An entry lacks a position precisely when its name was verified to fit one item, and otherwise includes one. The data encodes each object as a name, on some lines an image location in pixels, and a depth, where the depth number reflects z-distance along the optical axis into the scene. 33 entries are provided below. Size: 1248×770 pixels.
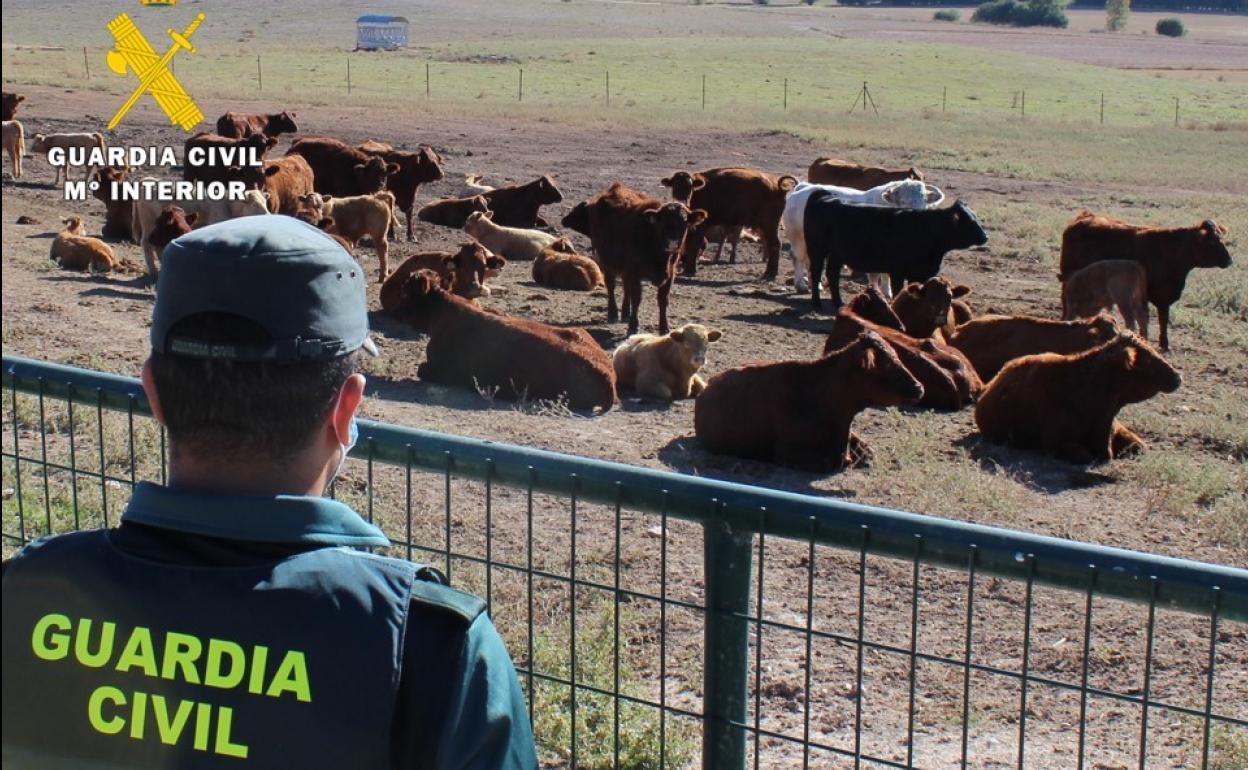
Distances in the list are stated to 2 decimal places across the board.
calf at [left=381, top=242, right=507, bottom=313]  17.39
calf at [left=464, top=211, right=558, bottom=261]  22.80
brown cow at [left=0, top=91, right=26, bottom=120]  33.22
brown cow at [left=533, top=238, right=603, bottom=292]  20.31
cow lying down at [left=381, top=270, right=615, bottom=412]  13.55
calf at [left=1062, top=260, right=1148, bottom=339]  18.33
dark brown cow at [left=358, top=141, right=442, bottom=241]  26.09
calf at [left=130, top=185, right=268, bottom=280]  19.14
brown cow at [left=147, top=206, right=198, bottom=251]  17.80
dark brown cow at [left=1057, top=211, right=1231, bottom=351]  18.72
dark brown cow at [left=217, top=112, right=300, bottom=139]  32.75
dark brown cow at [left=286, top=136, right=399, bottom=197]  26.62
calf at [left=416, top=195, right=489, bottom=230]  26.16
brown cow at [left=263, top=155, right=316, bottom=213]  22.48
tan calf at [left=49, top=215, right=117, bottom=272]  18.83
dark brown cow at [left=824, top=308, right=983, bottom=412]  13.85
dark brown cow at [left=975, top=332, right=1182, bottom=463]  12.41
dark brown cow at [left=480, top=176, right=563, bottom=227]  25.95
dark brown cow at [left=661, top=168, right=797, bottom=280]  23.05
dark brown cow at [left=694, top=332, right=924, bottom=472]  11.80
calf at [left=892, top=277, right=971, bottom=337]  16.33
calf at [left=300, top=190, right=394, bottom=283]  20.59
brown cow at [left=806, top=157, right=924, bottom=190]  28.00
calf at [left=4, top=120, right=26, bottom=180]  28.50
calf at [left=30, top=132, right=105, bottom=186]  28.83
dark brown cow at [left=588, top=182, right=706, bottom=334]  17.72
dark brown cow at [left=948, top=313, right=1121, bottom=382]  14.74
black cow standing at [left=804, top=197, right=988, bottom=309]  20.19
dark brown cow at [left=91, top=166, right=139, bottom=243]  21.61
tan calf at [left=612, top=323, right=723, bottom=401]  14.15
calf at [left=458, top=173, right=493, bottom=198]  28.83
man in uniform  2.18
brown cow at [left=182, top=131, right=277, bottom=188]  25.12
